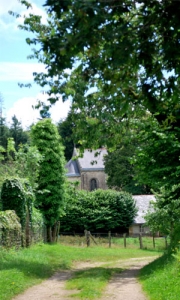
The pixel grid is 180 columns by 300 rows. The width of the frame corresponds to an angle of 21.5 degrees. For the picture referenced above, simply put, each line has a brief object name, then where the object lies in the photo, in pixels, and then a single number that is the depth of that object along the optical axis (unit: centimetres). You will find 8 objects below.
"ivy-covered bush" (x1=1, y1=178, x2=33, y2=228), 2347
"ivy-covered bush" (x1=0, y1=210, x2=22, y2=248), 1966
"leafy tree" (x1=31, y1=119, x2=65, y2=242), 3478
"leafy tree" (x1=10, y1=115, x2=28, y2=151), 7956
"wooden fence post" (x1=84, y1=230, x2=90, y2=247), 3689
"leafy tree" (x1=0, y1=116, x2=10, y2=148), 7659
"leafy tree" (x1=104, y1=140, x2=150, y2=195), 5884
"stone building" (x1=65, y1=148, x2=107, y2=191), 7281
